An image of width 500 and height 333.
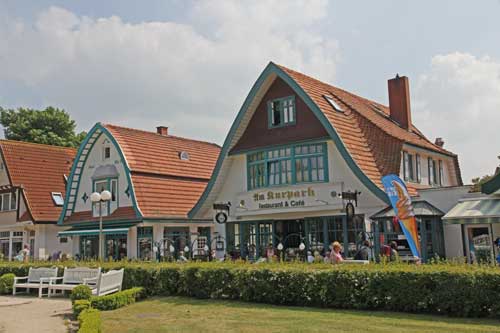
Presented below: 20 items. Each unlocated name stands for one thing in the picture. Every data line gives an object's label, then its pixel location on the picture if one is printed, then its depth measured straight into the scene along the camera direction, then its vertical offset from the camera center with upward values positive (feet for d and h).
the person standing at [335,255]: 46.80 -1.49
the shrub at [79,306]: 42.04 -4.61
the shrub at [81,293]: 46.39 -4.00
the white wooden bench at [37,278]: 59.62 -3.52
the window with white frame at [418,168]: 80.21 +9.36
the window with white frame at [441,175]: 87.76 +9.12
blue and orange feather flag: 54.39 +2.81
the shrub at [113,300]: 45.50 -4.64
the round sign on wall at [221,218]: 80.89 +3.13
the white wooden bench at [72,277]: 56.44 -3.34
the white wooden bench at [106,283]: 48.98 -3.55
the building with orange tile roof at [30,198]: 109.70 +9.35
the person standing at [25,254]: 87.21 -1.33
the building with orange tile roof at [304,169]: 69.77 +9.03
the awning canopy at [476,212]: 56.39 +2.13
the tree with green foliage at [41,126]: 162.50 +34.36
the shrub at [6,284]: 62.69 -4.14
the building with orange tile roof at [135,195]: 94.48 +8.14
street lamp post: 65.82 +5.38
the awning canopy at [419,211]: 63.91 +2.68
